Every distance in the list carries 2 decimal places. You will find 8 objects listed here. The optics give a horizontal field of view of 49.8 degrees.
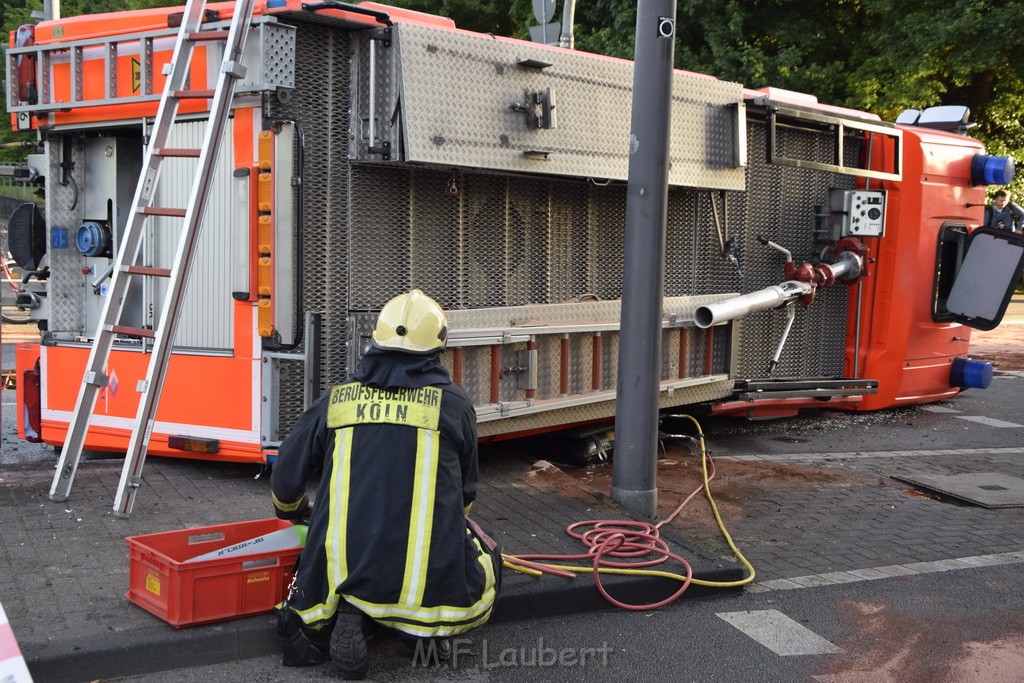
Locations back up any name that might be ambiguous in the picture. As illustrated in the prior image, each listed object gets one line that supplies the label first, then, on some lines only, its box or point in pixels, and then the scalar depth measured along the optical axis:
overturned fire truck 6.45
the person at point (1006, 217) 11.09
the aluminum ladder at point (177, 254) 5.69
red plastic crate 4.37
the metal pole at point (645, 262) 6.23
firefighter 4.16
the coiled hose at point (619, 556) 5.27
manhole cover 7.65
